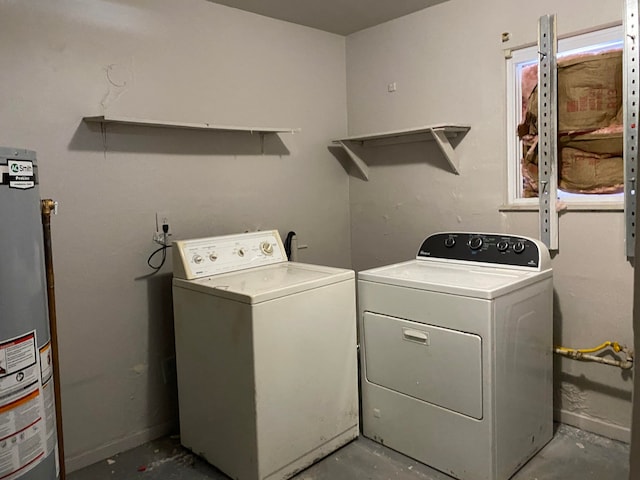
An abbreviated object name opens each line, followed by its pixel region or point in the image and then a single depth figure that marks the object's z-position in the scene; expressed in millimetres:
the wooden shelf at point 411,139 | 2691
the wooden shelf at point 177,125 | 2205
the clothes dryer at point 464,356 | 2016
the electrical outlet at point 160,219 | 2514
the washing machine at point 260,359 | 2045
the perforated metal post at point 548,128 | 2359
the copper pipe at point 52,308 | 1723
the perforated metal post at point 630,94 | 2084
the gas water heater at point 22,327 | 1440
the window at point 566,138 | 2258
